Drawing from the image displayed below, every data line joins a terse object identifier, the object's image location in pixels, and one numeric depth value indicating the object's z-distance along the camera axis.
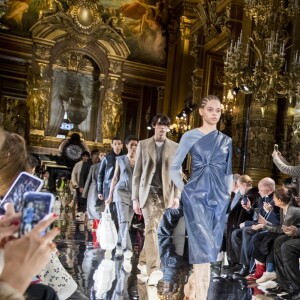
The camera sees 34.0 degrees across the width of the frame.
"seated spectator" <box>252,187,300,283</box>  4.95
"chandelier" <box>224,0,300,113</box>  7.56
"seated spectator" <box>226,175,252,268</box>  6.21
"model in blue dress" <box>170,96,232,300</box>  3.95
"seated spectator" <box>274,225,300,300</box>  4.71
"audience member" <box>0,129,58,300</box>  1.17
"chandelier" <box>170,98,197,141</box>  16.39
